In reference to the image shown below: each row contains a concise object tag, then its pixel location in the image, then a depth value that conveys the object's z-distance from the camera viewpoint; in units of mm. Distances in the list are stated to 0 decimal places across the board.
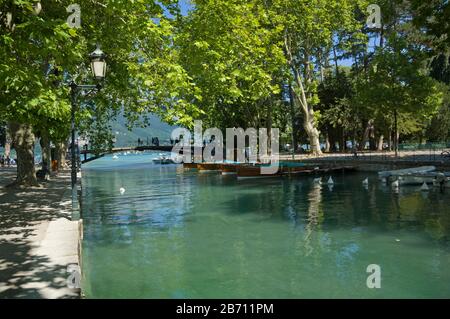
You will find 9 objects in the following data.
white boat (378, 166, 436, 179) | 29708
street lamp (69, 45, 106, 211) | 12469
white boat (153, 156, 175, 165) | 85312
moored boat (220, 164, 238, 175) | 45662
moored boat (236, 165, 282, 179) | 39094
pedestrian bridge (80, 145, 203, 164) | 99050
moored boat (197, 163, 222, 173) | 52038
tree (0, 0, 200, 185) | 8625
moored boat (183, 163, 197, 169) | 59491
